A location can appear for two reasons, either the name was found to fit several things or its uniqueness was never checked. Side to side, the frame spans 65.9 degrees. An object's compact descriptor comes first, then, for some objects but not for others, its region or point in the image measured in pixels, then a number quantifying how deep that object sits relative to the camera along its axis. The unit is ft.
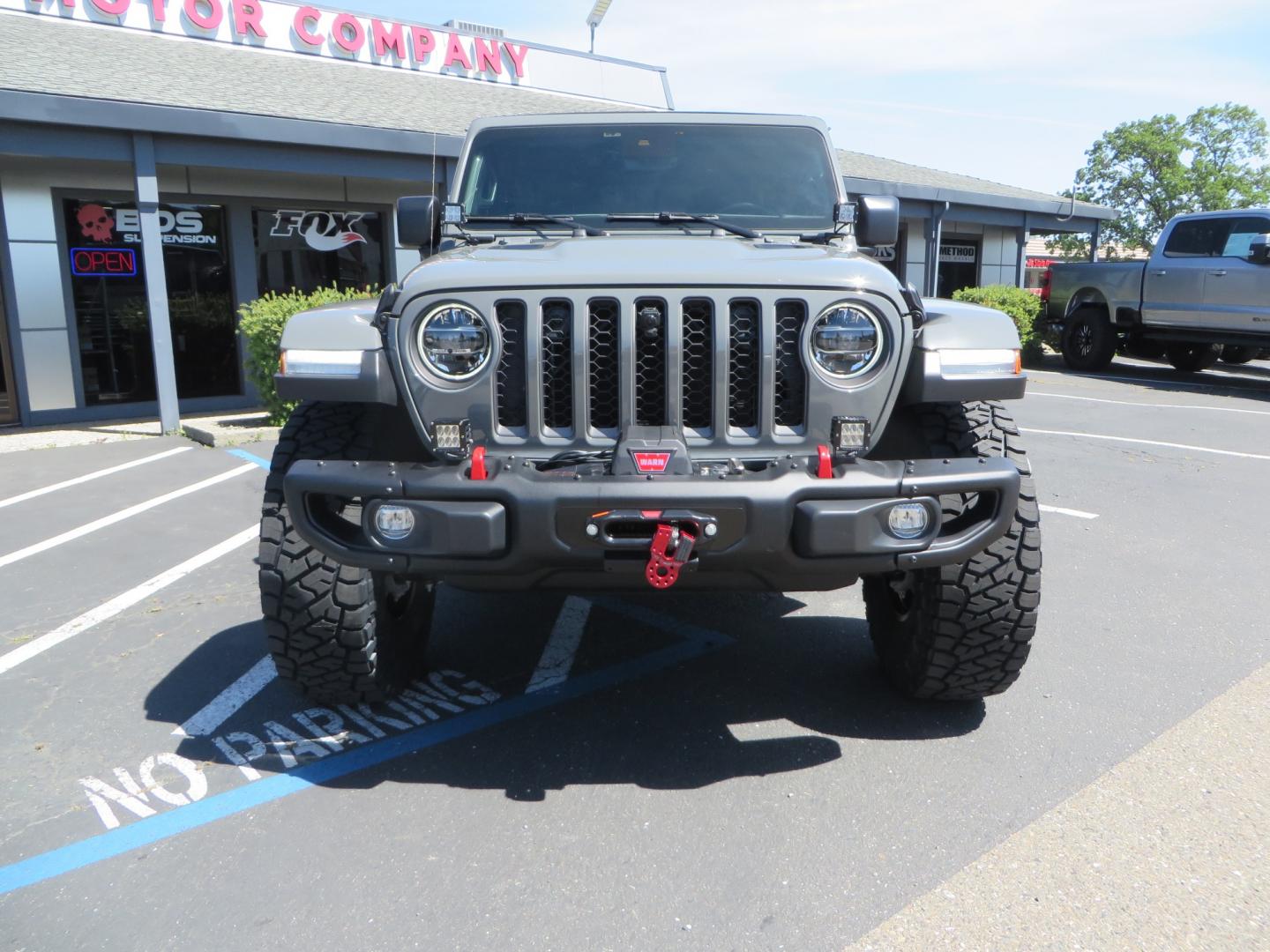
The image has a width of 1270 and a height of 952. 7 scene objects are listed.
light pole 72.79
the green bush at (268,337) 31.48
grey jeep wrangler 8.11
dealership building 30.63
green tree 167.32
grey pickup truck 41.55
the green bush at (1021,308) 55.26
